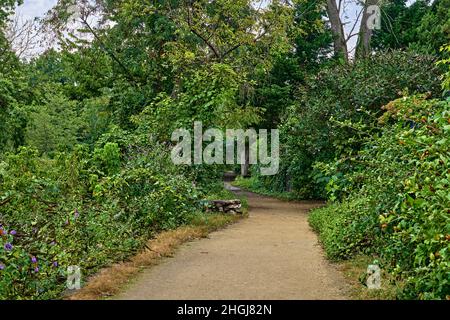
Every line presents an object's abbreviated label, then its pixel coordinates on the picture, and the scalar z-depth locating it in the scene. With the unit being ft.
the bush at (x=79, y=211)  18.06
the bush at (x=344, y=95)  46.16
